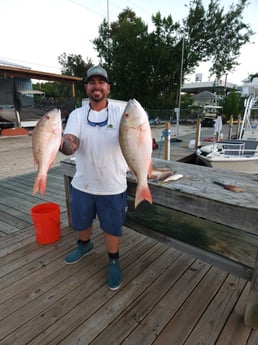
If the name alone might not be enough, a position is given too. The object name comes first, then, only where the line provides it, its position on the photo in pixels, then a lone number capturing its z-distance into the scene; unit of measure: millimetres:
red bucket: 2326
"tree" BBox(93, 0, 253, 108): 21391
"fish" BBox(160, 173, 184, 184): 1855
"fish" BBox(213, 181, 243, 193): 1616
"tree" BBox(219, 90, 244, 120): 22391
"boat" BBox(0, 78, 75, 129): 10588
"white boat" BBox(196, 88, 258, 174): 6391
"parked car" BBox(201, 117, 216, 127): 19172
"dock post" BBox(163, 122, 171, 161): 5629
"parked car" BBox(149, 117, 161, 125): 20003
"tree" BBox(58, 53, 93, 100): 27062
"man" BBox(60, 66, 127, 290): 1587
